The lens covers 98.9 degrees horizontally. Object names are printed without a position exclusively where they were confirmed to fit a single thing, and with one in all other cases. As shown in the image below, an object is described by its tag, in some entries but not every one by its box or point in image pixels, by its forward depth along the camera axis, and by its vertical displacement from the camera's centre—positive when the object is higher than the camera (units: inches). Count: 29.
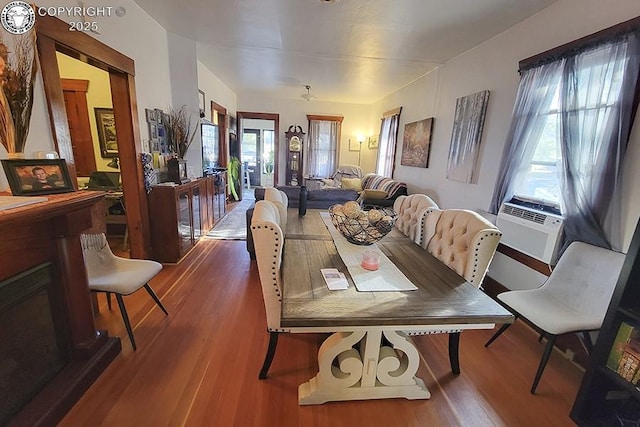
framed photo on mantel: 51.4 -7.4
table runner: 51.6 -24.3
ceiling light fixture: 218.1 +50.0
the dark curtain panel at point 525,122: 86.8 +12.4
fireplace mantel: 49.4 -31.9
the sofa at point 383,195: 181.5 -27.4
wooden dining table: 42.8 -24.7
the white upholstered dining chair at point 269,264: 53.7 -22.9
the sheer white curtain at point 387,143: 220.2 +8.5
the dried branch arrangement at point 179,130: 132.1 +6.9
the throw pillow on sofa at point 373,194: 181.3 -27.1
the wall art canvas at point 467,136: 118.0 +9.4
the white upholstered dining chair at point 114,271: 70.6 -35.9
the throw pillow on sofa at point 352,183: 248.8 -28.1
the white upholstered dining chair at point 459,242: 61.4 -20.9
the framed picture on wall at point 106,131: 136.3 +5.1
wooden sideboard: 115.6 -32.6
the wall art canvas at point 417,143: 166.9 +7.5
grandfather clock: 279.3 -3.6
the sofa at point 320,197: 146.0 -24.0
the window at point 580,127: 67.2 +9.6
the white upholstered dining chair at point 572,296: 62.9 -34.7
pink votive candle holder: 58.5 -22.9
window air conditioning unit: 82.7 -22.5
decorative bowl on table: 68.2 -17.4
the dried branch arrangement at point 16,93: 52.1 +8.7
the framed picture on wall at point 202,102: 169.6 +26.9
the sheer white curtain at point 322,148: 287.0 +3.1
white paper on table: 50.6 -24.3
